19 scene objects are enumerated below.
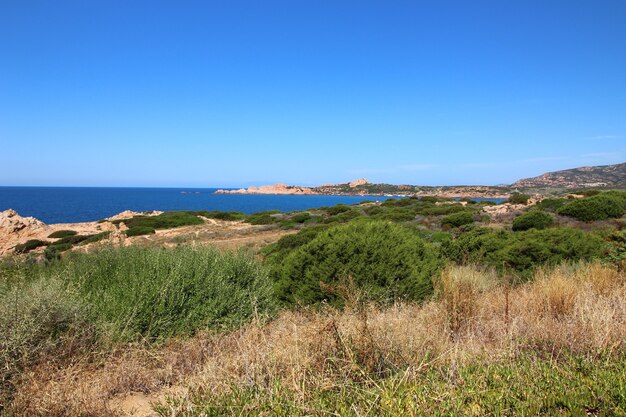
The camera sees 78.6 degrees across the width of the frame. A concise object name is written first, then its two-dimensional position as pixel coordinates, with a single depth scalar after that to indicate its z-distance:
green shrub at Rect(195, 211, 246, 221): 37.74
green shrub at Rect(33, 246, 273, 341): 4.93
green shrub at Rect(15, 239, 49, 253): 22.82
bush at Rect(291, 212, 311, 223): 32.91
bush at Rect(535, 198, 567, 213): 25.77
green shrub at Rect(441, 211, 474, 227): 23.62
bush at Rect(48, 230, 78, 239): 25.91
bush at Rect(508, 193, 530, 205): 34.08
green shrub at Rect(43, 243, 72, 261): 19.87
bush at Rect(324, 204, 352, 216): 36.84
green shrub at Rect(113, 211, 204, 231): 31.63
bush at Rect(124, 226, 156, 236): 27.49
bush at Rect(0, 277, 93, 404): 3.54
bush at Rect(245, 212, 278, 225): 33.41
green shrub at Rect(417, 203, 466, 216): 29.52
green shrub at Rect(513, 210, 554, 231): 18.28
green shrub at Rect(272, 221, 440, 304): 6.60
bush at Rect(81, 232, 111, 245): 22.62
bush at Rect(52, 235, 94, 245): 23.97
